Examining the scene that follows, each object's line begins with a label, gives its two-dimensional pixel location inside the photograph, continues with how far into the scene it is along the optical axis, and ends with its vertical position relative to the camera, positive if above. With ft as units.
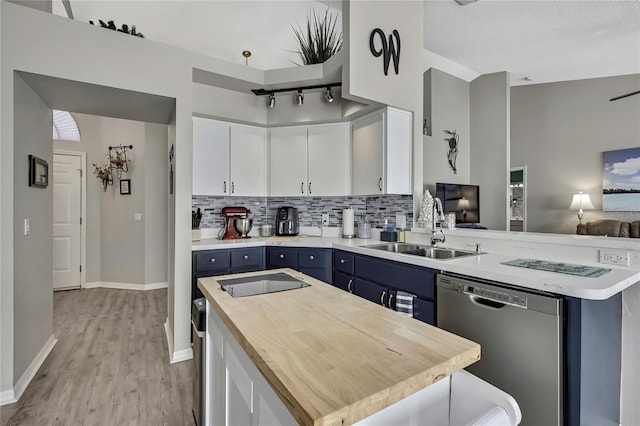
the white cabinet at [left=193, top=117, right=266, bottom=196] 10.55 +1.84
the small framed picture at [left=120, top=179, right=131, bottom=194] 16.49 +1.30
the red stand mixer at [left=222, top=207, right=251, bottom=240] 11.21 -0.27
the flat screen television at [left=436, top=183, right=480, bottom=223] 13.64 +0.50
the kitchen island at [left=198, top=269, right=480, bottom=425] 2.09 -1.21
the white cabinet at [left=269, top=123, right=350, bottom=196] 11.25 +1.85
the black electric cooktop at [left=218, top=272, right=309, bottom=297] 4.58 -1.16
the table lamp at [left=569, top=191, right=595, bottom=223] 17.61 +0.43
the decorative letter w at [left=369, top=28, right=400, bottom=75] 9.05 +4.82
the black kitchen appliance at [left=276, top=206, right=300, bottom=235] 11.99 -0.40
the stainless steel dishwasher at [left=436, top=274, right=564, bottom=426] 4.68 -2.13
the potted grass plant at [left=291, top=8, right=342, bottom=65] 10.53 +5.65
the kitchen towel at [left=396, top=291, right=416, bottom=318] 7.11 -2.11
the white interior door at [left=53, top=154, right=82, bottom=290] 15.80 -0.48
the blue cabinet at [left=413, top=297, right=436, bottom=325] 6.62 -2.16
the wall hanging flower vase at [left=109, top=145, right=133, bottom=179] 16.33 +2.80
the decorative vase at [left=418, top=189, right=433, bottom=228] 9.69 -0.04
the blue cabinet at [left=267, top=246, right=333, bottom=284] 10.13 -1.63
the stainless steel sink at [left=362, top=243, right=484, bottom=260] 8.11 -1.12
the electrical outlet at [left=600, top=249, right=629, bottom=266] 5.59 -0.84
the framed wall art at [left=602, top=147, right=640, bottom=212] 16.55 +1.64
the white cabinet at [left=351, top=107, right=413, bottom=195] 9.75 +1.89
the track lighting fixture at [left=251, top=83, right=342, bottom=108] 10.46 +4.06
